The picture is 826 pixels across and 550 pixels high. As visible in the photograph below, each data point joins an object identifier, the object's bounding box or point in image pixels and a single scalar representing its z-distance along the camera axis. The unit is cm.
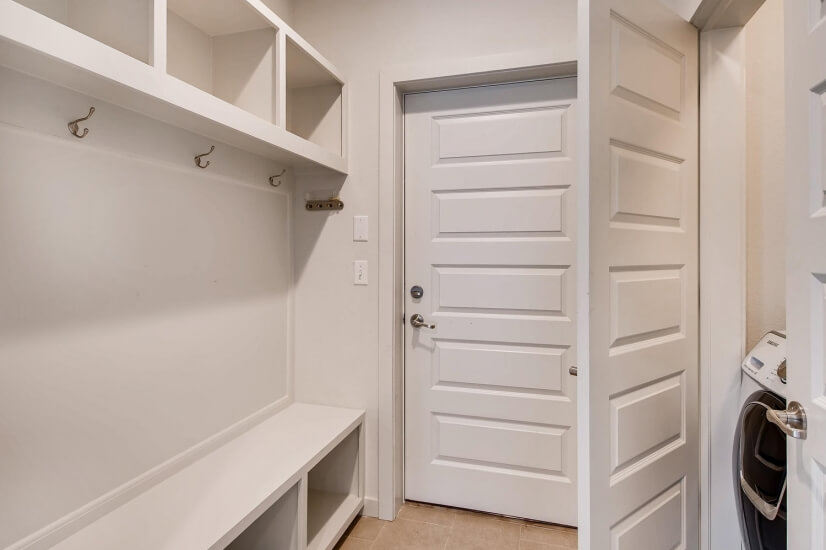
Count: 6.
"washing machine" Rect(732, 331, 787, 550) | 114
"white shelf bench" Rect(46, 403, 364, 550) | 109
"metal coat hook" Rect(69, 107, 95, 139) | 104
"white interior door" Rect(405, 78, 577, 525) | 180
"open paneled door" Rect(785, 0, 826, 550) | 77
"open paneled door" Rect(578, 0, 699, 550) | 111
